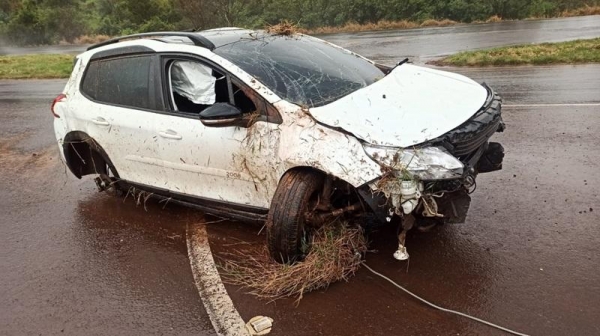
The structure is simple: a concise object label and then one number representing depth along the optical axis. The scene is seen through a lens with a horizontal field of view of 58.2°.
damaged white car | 3.88
